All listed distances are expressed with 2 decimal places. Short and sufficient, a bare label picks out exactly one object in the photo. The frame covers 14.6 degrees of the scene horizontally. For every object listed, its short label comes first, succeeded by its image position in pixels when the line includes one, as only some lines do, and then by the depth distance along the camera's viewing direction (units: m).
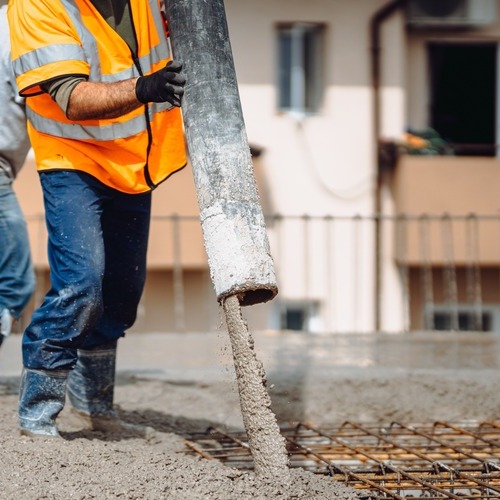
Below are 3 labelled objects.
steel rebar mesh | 6.76
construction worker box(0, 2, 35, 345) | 8.16
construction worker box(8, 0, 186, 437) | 6.93
